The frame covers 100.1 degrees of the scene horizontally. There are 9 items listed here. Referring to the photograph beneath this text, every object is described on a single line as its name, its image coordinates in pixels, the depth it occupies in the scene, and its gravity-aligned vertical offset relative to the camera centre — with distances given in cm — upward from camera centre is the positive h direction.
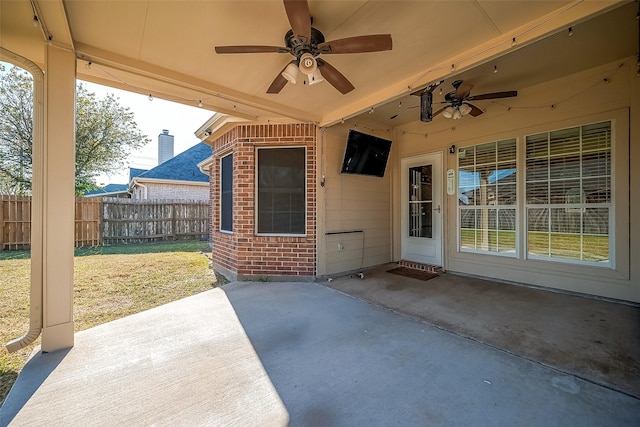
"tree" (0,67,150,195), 915 +315
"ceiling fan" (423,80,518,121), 363 +162
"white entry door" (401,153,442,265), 531 +9
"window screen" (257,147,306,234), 481 +34
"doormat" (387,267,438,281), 485 -115
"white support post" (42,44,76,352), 239 +12
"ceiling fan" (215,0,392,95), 203 +146
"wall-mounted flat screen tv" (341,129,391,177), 493 +114
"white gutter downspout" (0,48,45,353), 234 -7
